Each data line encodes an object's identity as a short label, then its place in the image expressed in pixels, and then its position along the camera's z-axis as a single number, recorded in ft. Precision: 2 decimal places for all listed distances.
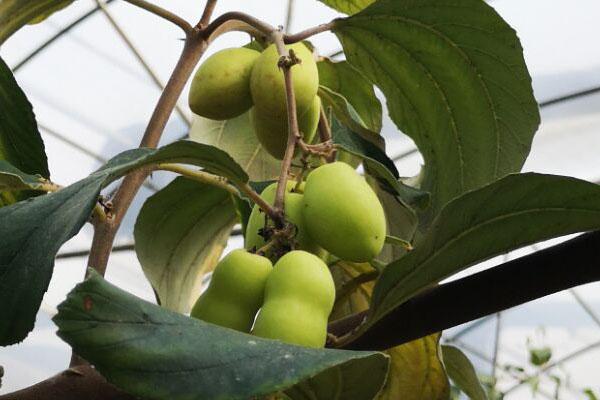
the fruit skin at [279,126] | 2.80
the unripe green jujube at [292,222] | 2.52
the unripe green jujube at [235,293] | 2.39
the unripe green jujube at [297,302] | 2.30
